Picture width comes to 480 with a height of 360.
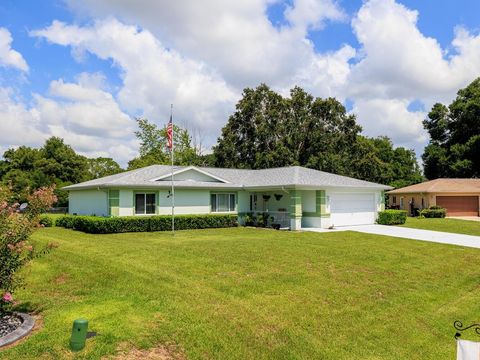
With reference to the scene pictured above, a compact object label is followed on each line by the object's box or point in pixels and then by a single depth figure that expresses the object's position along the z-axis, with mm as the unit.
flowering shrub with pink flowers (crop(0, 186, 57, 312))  6574
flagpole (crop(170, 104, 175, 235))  21459
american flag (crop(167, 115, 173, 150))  19717
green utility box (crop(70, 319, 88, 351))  5684
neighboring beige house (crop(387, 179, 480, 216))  38031
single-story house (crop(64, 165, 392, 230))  23953
